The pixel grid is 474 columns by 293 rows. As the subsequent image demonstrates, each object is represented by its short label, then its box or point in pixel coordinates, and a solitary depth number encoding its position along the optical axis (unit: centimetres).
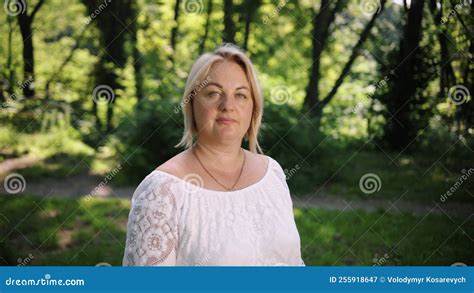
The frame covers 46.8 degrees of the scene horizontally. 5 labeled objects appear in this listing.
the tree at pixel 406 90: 628
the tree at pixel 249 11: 714
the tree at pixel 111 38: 730
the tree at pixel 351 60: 685
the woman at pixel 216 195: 176
